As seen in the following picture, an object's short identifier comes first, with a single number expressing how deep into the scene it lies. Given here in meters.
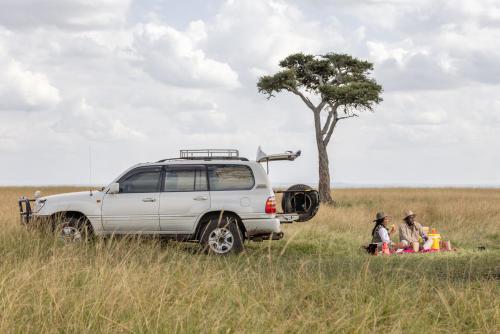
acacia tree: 32.61
